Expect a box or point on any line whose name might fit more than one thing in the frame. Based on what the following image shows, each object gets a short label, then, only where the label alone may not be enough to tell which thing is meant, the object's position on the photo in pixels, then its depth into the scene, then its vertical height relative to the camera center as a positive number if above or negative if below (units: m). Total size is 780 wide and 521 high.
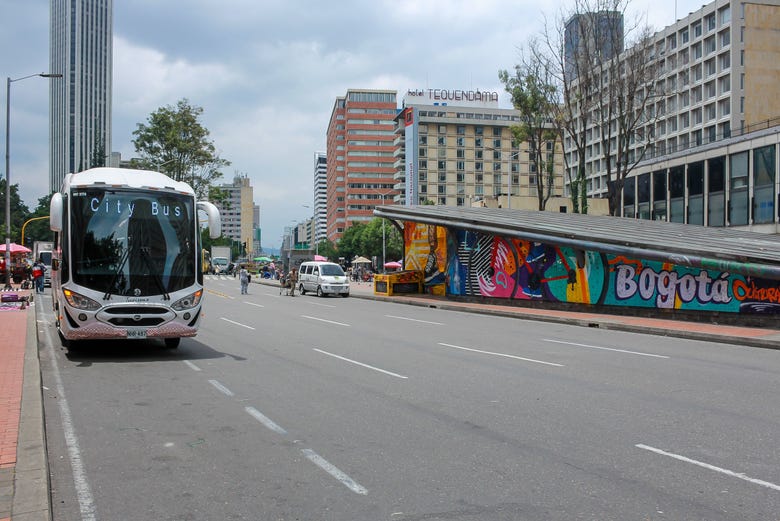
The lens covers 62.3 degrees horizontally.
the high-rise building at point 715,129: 45.31 +15.28
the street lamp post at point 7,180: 30.49 +3.98
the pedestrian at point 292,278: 35.81 -1.11
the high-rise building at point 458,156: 118.06 +19.02
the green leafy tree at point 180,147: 46.56 +8.05
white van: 35.94 -1.21
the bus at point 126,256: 10.89 +0.02
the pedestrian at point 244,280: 36.52 -1.25
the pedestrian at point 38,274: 32.08 -0.85
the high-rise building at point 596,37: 36.81 +12.83
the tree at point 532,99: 40.12 +10.09
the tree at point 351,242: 107.52 +2.79
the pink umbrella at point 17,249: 42.19 +0.55
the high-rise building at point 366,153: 143.62 +23.45
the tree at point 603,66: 36.12 +11.22
